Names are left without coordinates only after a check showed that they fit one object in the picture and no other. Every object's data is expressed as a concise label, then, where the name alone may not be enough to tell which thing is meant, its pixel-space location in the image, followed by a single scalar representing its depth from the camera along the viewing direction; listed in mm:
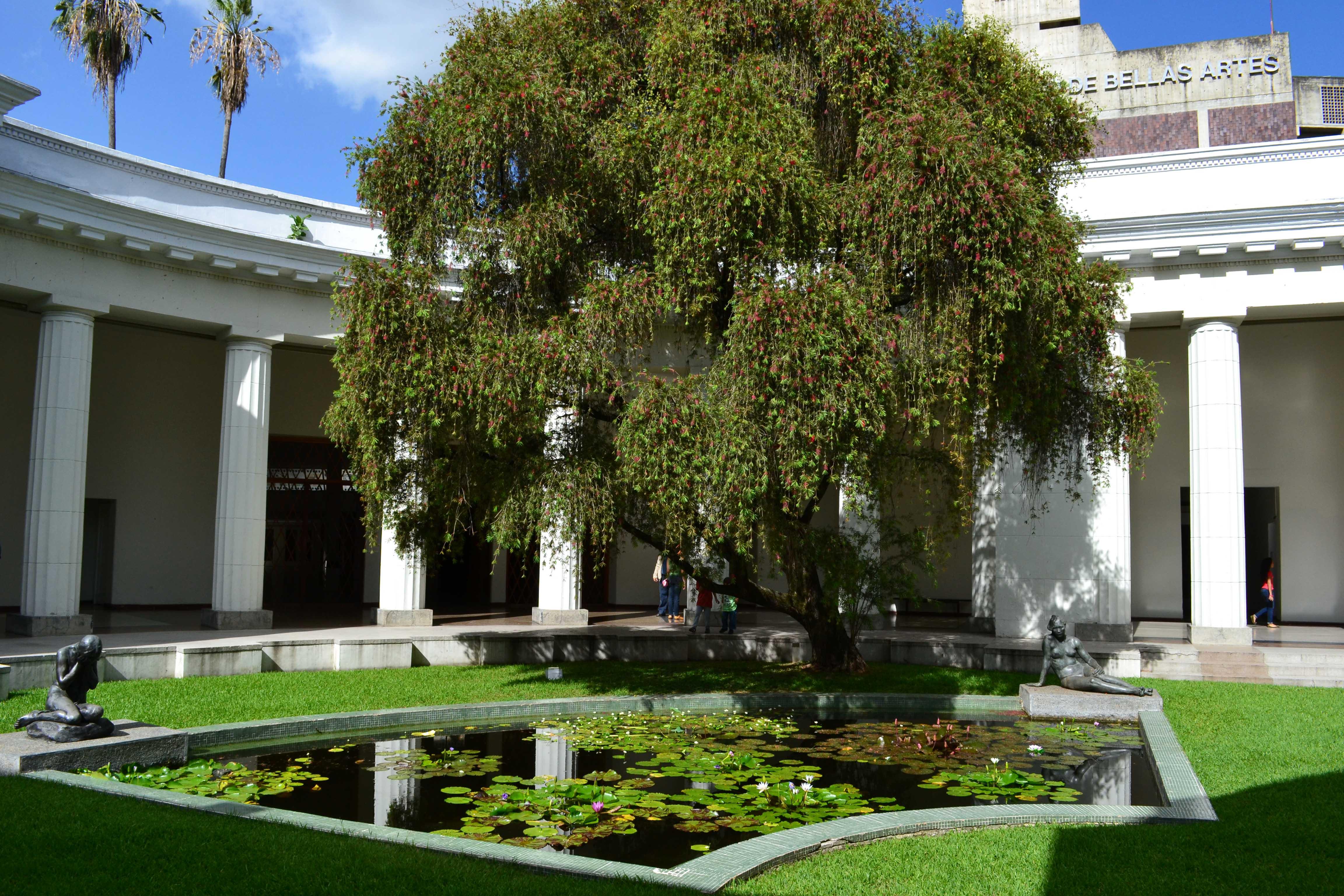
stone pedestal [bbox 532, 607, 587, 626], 23641
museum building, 19406
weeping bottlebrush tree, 11383
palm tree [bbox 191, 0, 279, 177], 34531
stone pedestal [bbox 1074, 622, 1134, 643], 20391
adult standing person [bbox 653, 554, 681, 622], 25047
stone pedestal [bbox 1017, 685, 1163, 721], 12461
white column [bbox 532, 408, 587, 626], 23656
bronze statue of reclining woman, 12844
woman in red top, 24297
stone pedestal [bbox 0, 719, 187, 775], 8359
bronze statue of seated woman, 8891
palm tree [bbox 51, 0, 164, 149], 32406
